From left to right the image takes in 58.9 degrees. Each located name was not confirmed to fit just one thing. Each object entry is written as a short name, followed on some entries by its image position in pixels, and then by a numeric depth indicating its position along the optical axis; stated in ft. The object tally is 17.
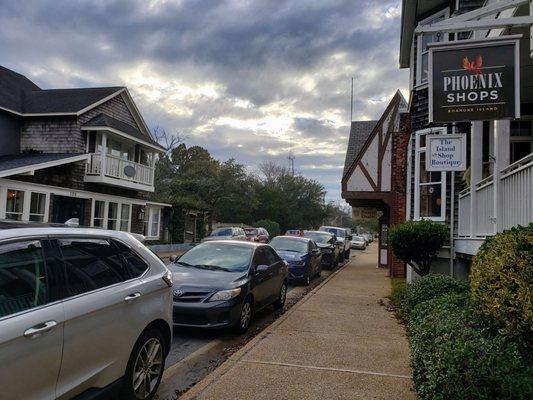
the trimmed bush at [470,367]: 11.04
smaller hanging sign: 29.09
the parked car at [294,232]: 117.82
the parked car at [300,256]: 46.83
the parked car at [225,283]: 23.45
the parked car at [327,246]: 67.10
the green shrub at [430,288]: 23.97
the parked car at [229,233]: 93.17
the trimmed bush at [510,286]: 11.36
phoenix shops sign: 20.93
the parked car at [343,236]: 89.02
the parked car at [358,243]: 159.71
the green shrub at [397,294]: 32.87
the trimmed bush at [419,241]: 33.45
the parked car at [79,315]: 9.93
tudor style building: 61.46
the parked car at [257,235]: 102.36
